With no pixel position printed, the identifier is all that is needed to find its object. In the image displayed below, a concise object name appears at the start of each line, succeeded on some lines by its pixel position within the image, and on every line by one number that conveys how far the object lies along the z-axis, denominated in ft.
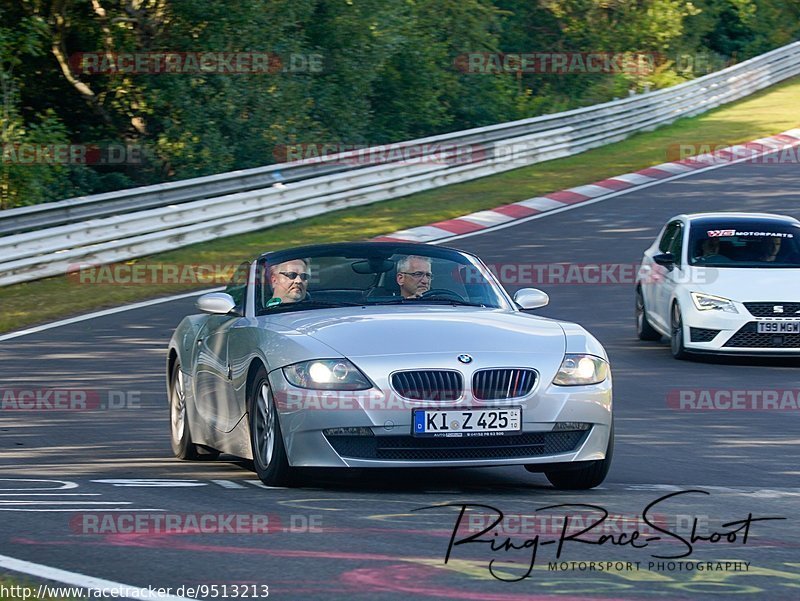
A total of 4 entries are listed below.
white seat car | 95.61
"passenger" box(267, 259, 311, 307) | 58.08
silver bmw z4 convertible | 49.14
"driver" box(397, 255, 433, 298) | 58.34
